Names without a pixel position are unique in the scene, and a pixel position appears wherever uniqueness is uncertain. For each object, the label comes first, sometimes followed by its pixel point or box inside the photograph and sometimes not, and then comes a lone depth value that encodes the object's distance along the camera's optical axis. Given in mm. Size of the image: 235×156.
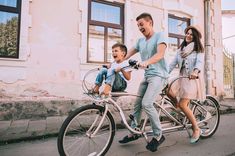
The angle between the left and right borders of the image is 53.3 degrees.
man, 3066
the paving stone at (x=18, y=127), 4312
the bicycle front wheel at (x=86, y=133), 2615
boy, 3033
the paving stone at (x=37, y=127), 4246
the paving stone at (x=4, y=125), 4459
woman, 3615
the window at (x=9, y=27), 5797
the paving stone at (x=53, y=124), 4443
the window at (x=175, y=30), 8832
